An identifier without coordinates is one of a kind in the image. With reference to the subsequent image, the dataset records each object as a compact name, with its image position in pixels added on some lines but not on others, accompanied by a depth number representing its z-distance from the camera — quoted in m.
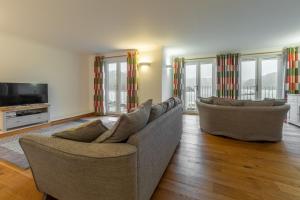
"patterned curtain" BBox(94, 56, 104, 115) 5.70
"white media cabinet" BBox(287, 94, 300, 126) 3.98
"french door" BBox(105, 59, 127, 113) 5.61
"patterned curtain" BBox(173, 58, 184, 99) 5.91
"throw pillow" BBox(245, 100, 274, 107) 3.04
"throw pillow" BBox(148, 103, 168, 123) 1.71
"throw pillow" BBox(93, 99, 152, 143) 1.22
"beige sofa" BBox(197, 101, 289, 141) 2.92
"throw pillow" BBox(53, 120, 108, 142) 1.31
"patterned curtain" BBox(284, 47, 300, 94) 4.52
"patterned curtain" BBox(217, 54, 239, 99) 5.22
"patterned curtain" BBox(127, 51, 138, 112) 5.12
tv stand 3.45
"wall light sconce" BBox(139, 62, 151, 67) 4.91
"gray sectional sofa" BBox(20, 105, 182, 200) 1.05
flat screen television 3.61
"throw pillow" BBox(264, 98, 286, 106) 3.01
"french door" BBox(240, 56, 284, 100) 4.97
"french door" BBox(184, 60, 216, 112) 5.78
